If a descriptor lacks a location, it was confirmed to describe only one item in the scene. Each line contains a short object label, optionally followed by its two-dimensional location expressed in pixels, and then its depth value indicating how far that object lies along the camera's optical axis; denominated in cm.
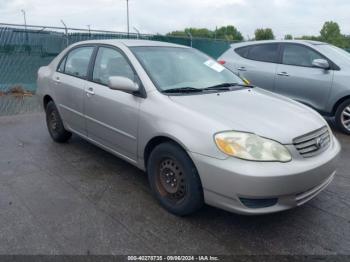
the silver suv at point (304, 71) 585
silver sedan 258
